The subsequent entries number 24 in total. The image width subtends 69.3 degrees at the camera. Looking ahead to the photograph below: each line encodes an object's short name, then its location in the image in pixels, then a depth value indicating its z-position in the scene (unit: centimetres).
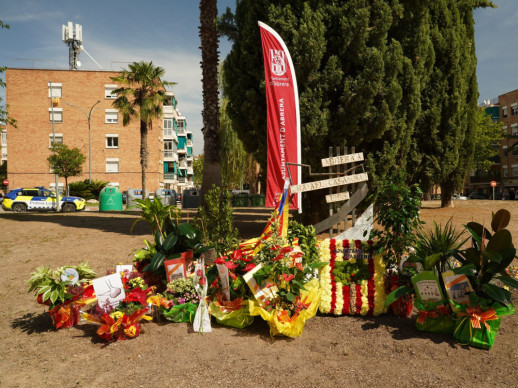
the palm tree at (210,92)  1017
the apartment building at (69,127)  3872
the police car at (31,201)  2222
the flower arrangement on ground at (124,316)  377
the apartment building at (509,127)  5034
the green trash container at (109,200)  2244
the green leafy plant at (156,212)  499
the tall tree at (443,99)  1313
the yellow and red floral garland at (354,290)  448
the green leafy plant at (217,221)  595
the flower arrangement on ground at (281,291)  388
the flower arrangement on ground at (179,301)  429
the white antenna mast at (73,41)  5359
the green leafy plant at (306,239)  464
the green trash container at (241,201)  2863
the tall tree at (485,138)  3828
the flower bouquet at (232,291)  418
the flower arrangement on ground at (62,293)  405
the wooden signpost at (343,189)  647
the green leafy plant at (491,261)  363
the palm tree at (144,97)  2509
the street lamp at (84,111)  3707
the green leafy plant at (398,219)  449
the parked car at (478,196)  5069
